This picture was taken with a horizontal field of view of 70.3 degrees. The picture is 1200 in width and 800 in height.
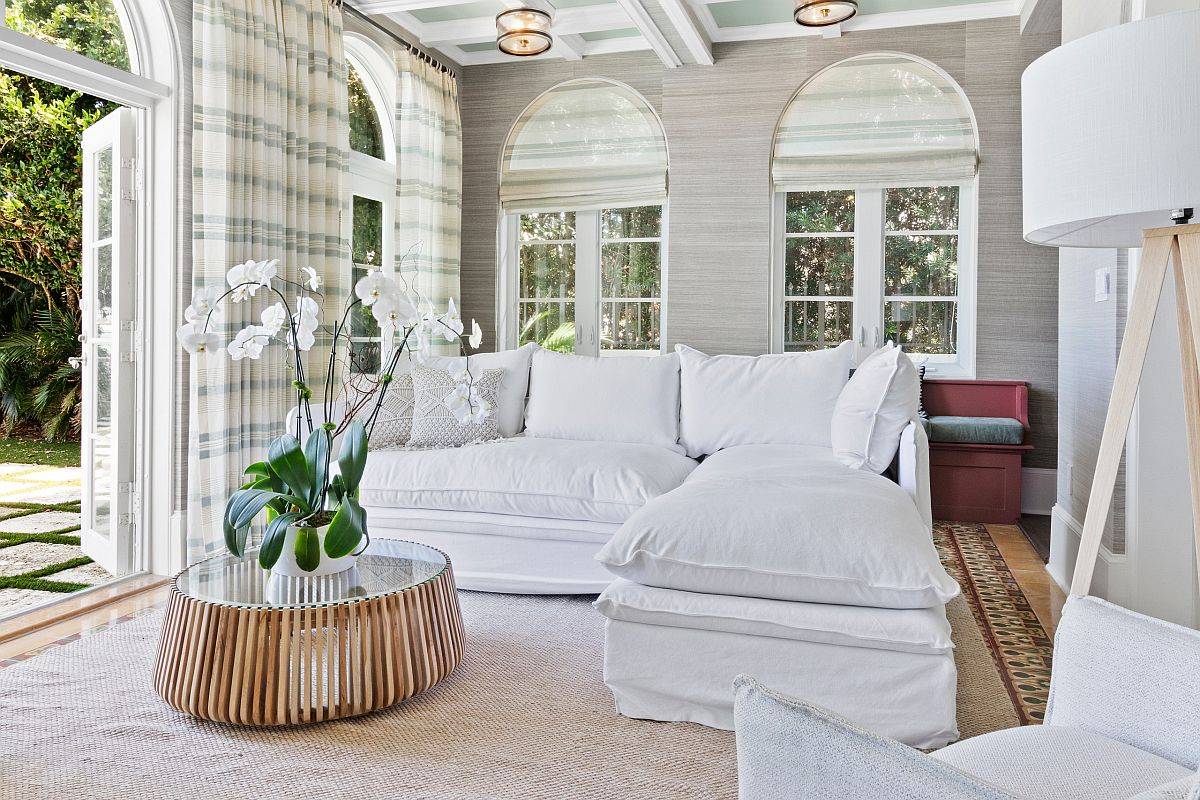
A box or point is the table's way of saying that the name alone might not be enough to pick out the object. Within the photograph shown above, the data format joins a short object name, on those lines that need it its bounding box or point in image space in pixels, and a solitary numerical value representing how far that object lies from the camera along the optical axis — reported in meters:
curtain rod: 4.56
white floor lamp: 1.48
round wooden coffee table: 2.00
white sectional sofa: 1.98
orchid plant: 2.10
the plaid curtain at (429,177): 5.14
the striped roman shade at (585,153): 5.61
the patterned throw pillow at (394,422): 3.60
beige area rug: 1.82
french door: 3.46
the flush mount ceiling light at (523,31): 4.11
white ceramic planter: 2.15
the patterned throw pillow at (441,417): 3.55
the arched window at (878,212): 5.07
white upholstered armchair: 0.66
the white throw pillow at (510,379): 3.77
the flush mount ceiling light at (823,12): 3.97
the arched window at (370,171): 4.89
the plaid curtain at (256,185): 3.49
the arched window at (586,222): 5.66
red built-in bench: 4.70
